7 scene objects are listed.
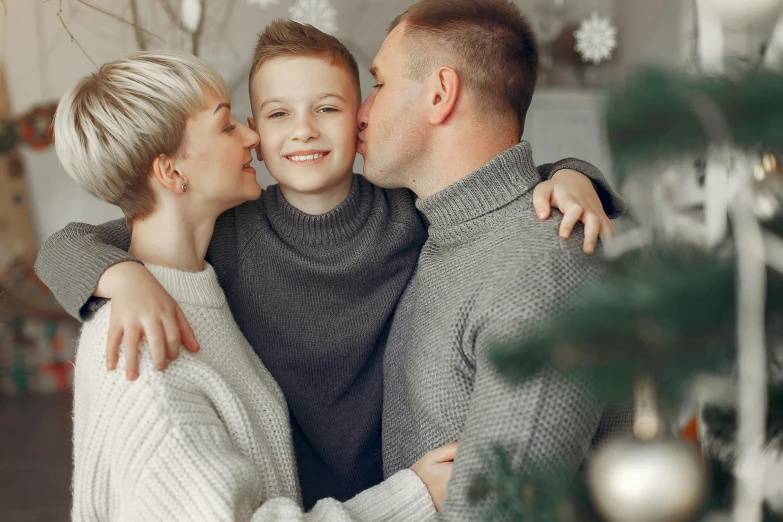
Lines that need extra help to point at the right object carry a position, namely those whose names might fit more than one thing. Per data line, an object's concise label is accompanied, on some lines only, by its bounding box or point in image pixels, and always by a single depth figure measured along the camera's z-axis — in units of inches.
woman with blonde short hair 43.9
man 42.3
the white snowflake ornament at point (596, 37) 108.8
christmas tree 19.7
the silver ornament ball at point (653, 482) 21.9
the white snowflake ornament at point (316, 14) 98.0
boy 63.1
